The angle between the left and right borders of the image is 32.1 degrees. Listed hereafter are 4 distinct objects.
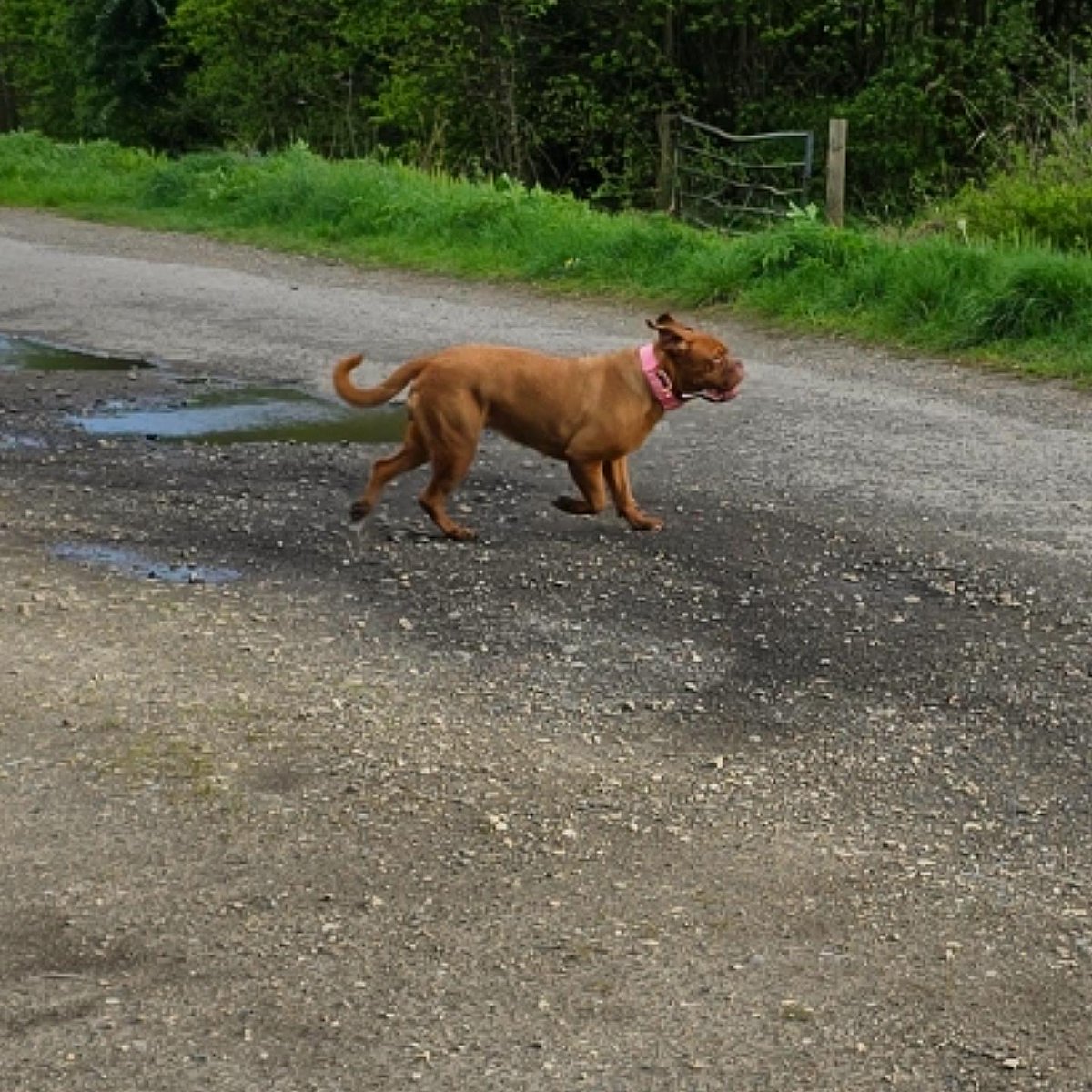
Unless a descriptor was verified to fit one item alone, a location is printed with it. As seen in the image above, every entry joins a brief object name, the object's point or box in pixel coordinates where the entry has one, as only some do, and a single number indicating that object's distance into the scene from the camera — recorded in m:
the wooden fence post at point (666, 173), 19.27
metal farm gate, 17.66
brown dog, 6.89
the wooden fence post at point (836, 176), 15.62
